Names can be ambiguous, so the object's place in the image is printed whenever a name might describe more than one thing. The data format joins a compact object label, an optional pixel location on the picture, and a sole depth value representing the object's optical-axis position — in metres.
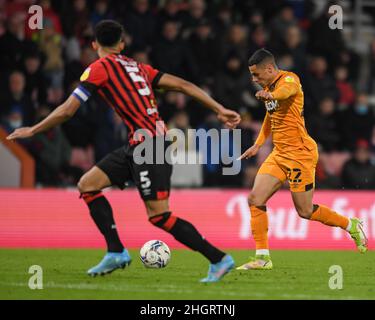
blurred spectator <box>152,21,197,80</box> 15.29
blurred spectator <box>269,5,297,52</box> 16.24
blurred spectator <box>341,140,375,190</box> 15.08
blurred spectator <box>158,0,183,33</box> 15.70
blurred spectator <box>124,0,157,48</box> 15.42
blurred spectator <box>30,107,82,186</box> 13.85
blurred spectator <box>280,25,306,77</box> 16.08
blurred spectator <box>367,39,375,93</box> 18.02
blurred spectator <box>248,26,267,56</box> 15.83
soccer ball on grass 9.23
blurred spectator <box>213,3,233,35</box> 16.17
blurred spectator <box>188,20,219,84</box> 15.66
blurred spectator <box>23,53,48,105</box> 14.11
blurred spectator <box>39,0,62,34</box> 14.73
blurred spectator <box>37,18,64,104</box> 14.60
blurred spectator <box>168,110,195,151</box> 14.29
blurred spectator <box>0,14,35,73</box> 14.17
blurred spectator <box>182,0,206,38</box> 15.92
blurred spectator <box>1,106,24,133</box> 13.84
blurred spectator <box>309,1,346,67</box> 17.05
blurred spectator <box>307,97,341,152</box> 15.58
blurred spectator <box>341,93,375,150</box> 15.99
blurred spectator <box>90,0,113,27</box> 15.33
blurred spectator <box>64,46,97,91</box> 14.40
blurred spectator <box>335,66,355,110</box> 16.75
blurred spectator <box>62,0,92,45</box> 15.04
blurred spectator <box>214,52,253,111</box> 15.27
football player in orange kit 9.61
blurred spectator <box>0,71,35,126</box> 13.90
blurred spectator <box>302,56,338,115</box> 16.02
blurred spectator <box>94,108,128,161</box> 14.20
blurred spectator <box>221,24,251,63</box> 15.82
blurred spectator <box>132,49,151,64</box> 14.77
